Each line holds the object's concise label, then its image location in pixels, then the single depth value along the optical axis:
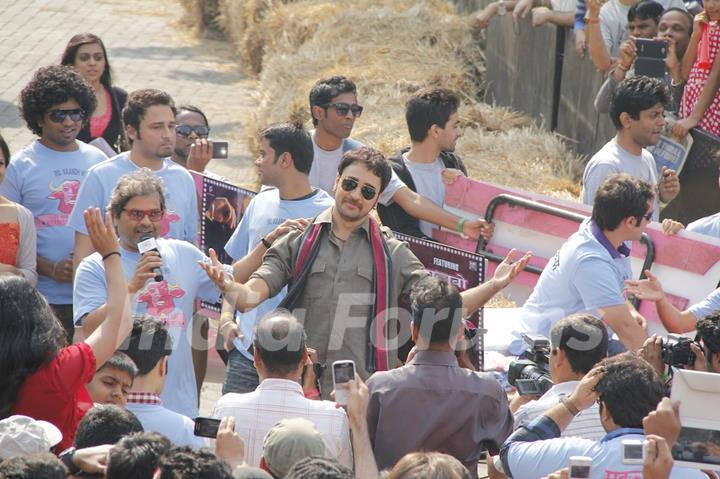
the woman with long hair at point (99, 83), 17.41
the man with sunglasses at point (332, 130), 16.11
